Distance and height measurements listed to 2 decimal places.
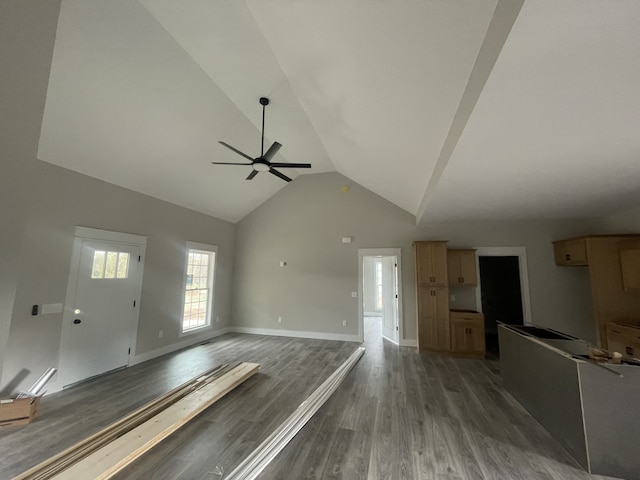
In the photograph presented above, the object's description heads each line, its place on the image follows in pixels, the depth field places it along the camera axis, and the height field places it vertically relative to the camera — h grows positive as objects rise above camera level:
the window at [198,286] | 5.55 -0.33
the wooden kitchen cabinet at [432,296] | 4.97 -0.40
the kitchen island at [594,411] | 2.01 -1.12
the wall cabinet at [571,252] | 4.31 +0.49
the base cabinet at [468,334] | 4.77 -1.09
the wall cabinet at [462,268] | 5.14 +0.18
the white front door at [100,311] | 3.41 -0.60
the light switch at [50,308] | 3.10 -0.48
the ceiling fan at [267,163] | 3.28 +1.48
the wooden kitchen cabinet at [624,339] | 3.55 -0.88
